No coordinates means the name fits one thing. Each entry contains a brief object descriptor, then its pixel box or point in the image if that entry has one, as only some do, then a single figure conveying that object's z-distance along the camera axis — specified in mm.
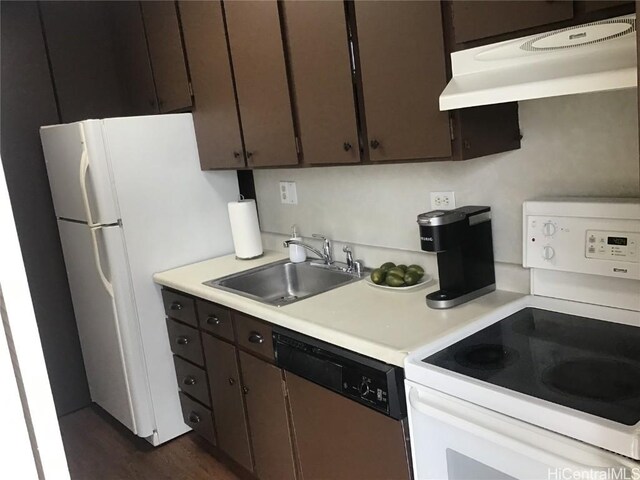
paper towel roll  2877
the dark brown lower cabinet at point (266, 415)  1716
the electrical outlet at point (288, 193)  2852
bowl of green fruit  2139
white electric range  1180
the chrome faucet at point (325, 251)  2633
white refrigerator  2736
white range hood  1215
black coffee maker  1788
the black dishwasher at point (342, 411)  1605
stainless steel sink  2621
